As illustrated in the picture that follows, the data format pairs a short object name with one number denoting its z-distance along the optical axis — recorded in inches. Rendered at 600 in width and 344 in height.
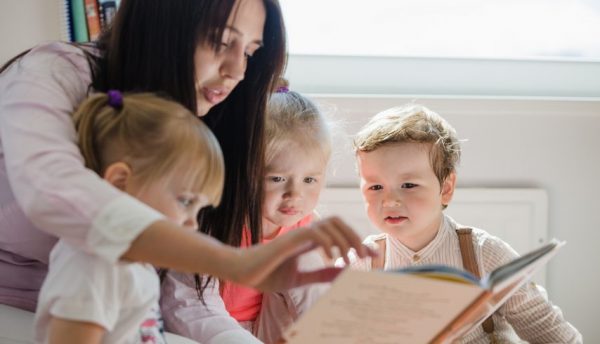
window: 92.3
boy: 68.4
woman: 35.5
